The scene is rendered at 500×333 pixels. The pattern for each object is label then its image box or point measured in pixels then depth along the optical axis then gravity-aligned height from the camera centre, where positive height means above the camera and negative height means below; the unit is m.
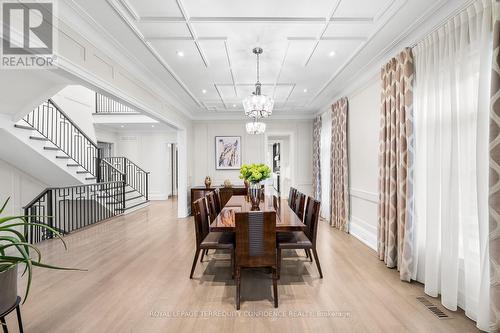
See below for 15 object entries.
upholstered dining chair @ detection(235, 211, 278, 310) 2.35 -0.75
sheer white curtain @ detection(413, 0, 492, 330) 1.93 +0.04
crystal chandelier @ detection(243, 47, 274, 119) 3.50 +0.90
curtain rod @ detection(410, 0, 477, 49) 2.07 +1.39
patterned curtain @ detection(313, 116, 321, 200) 6.47 +0.16
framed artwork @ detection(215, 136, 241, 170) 7.16 +0.39
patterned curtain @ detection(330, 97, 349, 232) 4.76 -0.11
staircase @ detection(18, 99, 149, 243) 4.71 +0.04
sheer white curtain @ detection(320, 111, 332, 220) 5.73 +0.08
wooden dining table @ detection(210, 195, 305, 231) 2.48 -0.63
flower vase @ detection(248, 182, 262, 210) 3.24 -0.41
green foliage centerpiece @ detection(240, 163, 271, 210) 3.26 -0.17
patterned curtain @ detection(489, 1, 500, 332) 1.78 -0.15
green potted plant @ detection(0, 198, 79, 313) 1.25 -0.60
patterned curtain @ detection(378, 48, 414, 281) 2.79 -0.02
